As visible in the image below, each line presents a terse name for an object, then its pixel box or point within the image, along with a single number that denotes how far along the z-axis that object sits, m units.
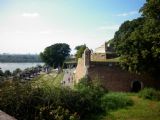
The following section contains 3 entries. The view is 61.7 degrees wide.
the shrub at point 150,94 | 11.59
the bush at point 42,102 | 8.27
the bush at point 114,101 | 10.61
